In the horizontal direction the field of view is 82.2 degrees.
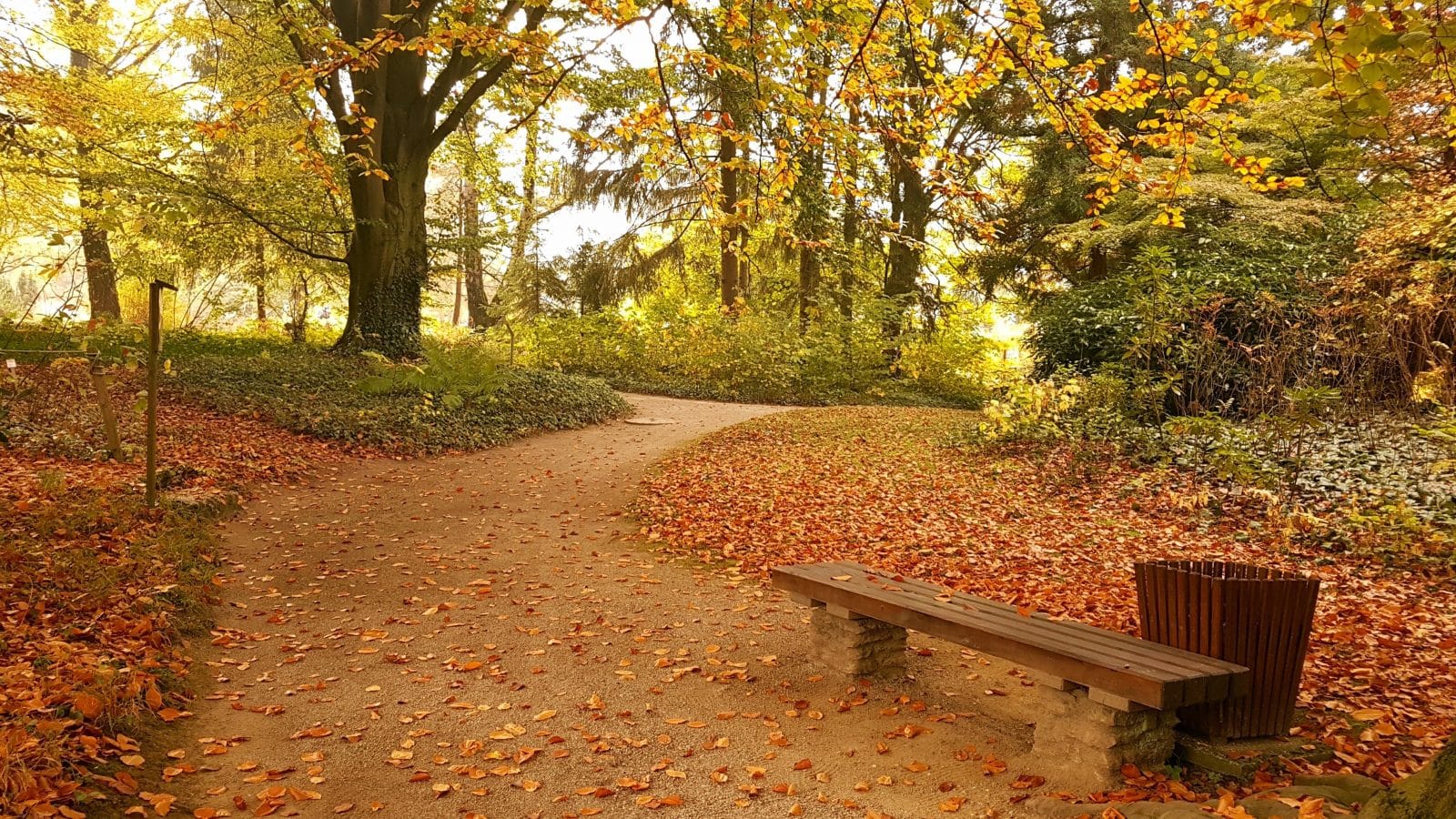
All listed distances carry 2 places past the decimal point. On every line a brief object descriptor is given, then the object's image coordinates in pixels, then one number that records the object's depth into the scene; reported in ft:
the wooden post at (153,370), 20.94
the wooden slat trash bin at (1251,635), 10.93
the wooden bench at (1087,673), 10.04
